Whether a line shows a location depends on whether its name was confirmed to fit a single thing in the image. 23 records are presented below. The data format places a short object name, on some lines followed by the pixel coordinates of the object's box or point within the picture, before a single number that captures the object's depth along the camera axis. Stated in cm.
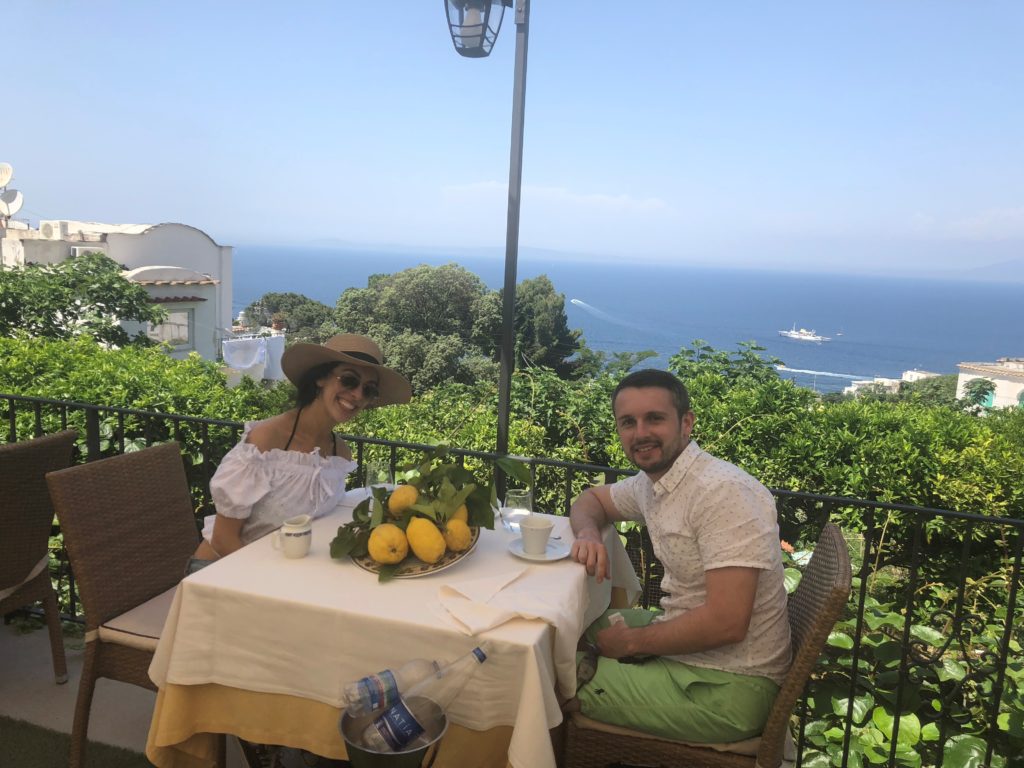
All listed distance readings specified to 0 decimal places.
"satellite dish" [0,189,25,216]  2584
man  175
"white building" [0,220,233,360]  3047
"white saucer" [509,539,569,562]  199
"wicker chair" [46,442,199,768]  208
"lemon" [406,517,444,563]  181
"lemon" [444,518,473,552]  190
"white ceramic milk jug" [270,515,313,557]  191
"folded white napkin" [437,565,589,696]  159
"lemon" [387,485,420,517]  189
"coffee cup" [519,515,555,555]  201
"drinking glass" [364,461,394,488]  225
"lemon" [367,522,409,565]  179
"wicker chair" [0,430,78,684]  240
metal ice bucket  137
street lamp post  276
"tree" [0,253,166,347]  1380
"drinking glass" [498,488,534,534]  221
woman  231
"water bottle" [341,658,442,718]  143
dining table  154
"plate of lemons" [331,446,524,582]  180
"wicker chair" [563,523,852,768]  167
